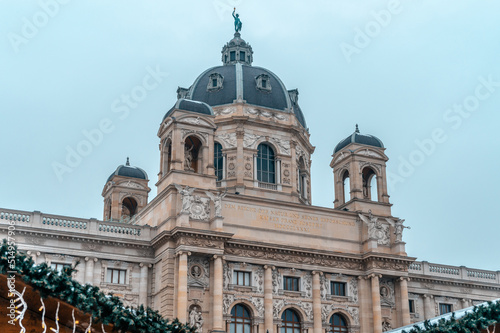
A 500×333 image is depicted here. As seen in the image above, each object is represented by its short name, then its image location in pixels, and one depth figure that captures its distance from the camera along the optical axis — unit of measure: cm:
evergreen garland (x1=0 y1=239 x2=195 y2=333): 1838
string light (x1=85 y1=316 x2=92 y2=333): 1948
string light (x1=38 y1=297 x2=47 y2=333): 1845
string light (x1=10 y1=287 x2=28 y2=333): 1798
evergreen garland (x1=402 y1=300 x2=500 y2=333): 2420
